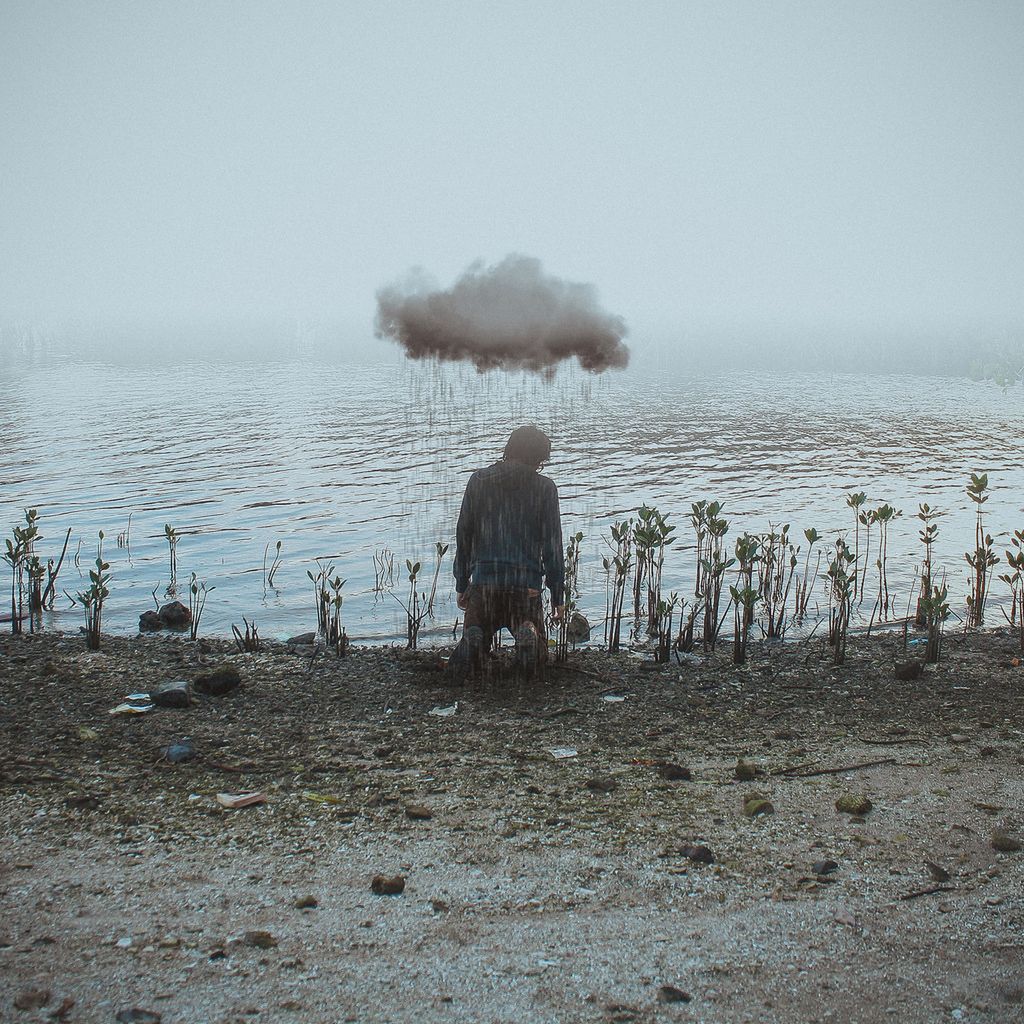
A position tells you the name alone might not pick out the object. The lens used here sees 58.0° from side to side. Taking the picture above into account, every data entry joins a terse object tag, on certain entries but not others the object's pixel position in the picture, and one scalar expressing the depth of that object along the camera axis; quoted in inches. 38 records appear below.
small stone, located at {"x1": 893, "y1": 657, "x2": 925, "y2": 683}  345.4
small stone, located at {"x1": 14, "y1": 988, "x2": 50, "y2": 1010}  152.4
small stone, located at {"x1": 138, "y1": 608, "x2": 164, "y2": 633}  450.9
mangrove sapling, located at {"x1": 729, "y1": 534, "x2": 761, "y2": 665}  380.2
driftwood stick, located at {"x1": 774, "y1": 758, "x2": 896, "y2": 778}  252.7
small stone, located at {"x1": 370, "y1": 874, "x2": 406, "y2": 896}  192.5
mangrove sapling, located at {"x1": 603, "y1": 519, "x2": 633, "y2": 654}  401.7
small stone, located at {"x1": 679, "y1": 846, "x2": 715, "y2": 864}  205.0
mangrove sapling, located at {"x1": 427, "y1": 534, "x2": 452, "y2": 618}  479.5
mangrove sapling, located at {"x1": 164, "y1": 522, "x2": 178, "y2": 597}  515.7
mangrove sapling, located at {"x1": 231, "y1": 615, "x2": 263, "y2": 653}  398.0
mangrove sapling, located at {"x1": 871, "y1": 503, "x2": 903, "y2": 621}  468.1
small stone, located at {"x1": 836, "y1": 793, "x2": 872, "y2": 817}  227.5
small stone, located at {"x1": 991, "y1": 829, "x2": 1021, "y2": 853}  207.3
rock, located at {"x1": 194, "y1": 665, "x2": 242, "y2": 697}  325.4
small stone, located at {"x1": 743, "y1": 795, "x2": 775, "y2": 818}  227.9
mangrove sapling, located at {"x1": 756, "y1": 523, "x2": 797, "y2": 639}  434.9
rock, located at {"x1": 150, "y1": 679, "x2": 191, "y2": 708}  312.7
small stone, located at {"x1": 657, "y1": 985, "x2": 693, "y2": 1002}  157.6
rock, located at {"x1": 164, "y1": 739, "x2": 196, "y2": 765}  262.5
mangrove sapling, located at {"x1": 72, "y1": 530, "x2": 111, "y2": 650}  391.5
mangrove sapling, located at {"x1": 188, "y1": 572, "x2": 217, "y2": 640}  429.1
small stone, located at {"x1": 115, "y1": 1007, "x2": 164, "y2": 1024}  149.6
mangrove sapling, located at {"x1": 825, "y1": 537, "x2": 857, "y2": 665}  374.3
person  358.0
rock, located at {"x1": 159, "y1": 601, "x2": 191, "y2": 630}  455.2
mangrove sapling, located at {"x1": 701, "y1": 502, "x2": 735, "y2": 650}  408.8
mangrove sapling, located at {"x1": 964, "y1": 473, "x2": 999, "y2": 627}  451.8
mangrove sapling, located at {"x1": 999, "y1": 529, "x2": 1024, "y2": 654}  405.4
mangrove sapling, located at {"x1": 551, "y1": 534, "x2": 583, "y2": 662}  358.3
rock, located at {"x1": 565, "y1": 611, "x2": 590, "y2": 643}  450.0
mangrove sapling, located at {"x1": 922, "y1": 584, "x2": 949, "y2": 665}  365.7
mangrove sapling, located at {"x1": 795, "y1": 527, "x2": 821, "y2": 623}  455.8
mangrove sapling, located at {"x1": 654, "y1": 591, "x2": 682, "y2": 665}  381.4
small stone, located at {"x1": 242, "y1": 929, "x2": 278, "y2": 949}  172.2
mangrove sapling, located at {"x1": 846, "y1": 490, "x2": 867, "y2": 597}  475.6
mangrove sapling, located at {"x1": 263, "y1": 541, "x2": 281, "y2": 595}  554.6
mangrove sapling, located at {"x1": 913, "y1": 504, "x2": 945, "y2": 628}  419.5
